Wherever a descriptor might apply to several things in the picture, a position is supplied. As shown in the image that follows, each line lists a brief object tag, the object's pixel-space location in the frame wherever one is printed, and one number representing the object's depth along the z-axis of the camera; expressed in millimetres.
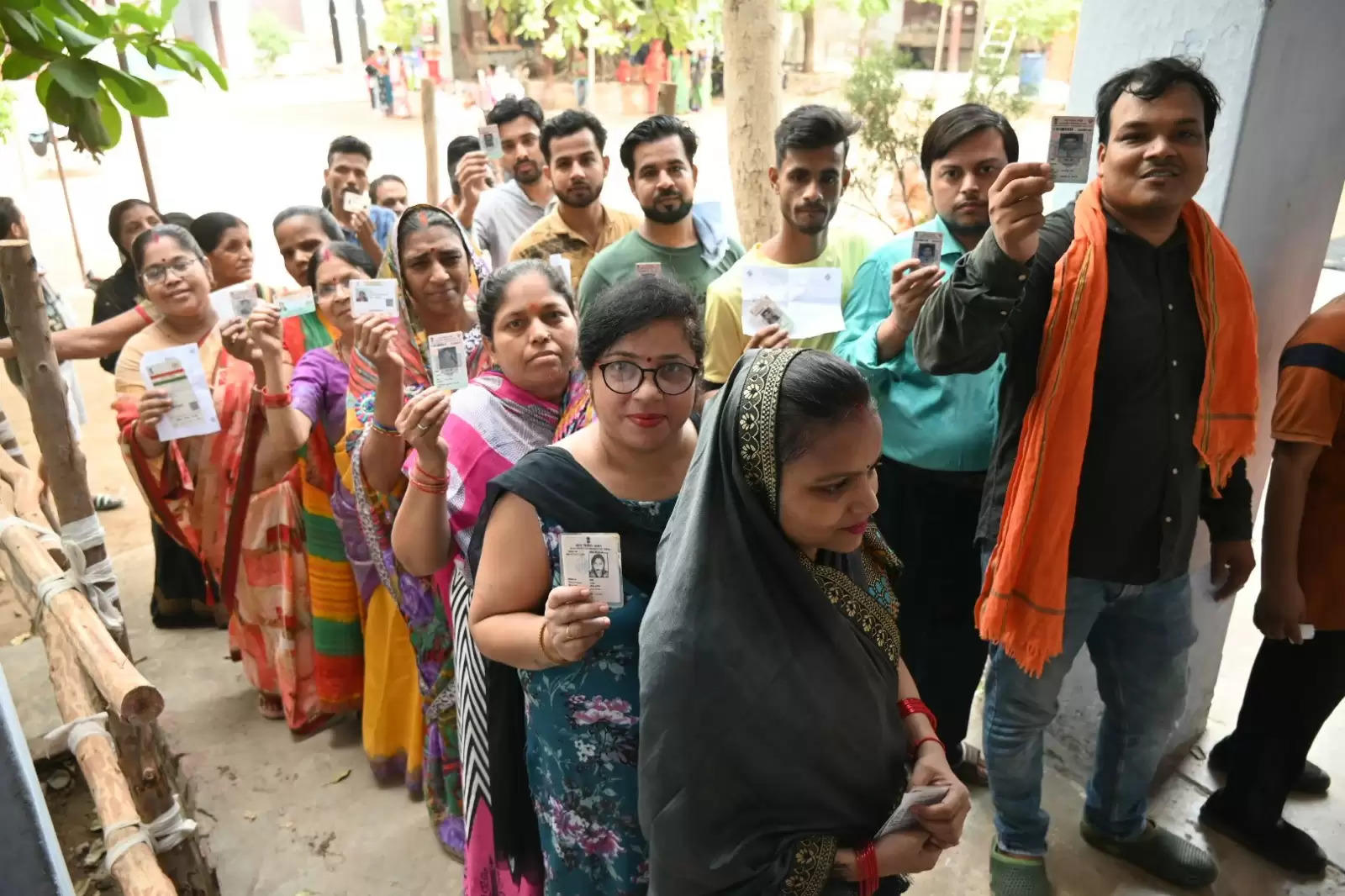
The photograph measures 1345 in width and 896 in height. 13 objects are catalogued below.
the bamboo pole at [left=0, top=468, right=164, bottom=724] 1946
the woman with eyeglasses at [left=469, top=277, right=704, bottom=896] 1604
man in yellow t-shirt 2697
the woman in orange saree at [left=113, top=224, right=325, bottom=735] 3260
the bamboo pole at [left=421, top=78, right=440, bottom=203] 5945
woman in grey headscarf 1327
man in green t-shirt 3258
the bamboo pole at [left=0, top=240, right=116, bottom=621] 2475
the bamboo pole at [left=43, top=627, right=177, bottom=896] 1787
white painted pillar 2258
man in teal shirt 2402
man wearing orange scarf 1950
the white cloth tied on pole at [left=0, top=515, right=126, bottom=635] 2309
